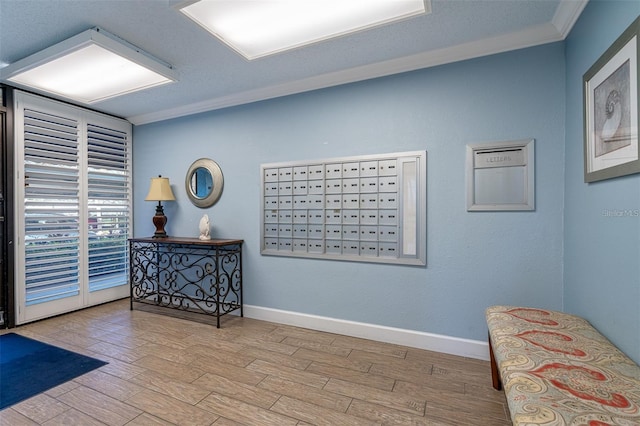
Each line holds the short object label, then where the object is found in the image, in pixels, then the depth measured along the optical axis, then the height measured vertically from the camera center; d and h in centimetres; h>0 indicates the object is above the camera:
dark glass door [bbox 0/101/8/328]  284 -17
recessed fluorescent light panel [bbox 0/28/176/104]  208 +119
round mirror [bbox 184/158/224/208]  334 +34
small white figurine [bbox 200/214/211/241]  323 -20
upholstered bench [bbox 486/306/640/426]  91 -63
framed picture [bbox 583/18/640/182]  124 +49
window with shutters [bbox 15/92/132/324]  298 +5
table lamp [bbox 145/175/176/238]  340 +17
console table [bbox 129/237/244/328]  315 -74
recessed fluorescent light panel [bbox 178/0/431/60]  173 +124
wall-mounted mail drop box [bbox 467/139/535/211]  212 +26
